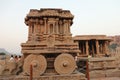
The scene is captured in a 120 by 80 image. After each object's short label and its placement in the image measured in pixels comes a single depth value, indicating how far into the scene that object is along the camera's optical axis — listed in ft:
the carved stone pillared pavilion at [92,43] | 85.18
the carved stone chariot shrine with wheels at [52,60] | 36.04
